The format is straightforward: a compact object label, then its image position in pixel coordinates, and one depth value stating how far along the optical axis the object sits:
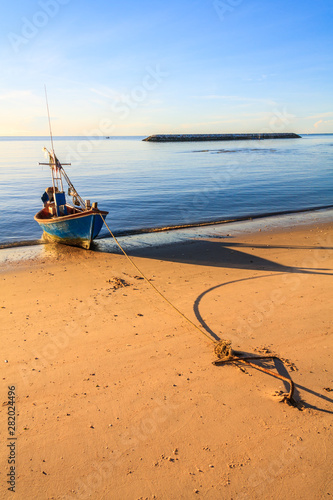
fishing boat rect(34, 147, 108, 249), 12.48
